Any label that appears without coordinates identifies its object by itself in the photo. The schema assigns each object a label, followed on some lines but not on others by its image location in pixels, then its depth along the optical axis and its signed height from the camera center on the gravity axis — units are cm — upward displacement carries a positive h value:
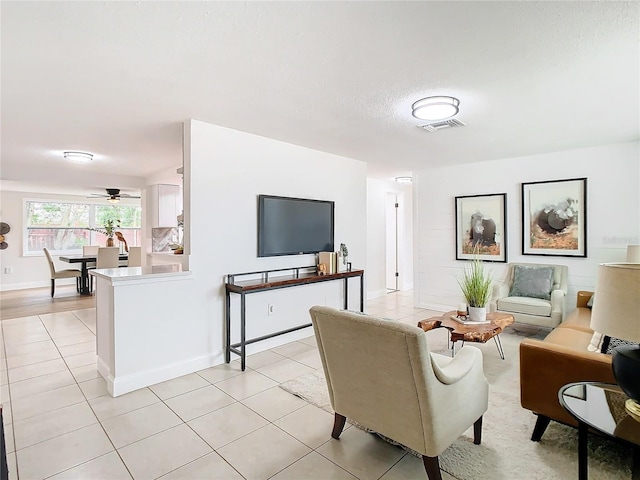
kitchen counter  286 -29
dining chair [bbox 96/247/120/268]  683 -32
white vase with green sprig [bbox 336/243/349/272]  451 -25
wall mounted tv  387 +17
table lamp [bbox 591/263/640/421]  132 -32
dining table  726 -66
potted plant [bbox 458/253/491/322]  344 -58
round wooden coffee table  302 -82
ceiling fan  713 +98
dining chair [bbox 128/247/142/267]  681 -30
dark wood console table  333 -45
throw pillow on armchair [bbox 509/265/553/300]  434 -56
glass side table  143 -77
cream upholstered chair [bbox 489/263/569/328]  400 -69
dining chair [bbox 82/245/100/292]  771 -28
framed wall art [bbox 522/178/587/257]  442 +27
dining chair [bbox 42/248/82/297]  716 -68
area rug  183 -123
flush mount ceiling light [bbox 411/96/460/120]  274 +106
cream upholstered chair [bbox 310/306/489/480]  160 -73
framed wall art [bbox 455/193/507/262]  505 +17
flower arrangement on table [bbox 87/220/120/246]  795 +26
